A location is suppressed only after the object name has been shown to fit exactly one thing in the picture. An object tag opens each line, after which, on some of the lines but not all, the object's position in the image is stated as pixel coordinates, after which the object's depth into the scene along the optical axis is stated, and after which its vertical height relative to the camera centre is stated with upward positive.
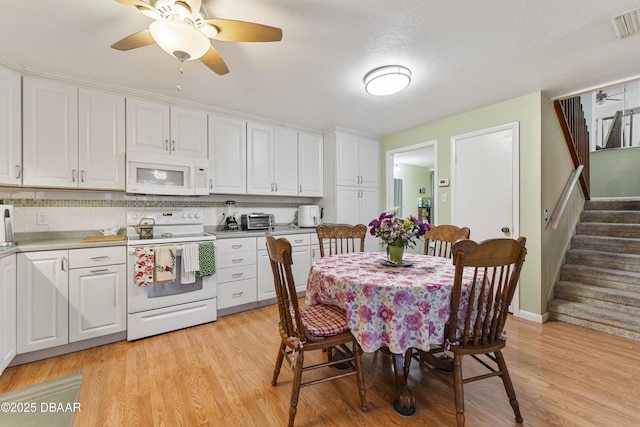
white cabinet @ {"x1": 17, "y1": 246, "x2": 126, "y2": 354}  2.10 -0.69
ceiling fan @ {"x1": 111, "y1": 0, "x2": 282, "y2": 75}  1.43 +1.04
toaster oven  3.50 -0.12
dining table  1.38 -0.49
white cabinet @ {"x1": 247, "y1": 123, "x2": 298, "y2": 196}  3.56 +0.71
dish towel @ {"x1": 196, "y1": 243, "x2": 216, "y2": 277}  2.77 -0.49
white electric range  2.48 -0.73
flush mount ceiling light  2.28 +1.13
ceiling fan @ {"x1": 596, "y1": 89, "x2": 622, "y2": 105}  4.86 +2.07
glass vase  1.79 -0.27
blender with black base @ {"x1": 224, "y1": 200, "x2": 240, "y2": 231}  3.49 -0.05
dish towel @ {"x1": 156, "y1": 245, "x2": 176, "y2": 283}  2.52 -0.48
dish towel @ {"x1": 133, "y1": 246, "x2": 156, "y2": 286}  2.44 -0.48
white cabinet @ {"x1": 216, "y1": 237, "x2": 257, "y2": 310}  3.03 -0.68
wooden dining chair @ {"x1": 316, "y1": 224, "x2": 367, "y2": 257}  2.51 -0.18
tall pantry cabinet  4.03 +0.52
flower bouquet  1.77 -0.13
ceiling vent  1.69 +1.23
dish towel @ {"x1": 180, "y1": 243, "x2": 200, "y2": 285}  2.65 -0.50
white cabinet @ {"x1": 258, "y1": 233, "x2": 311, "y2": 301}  3.32 -0.67
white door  2.99 +0.35
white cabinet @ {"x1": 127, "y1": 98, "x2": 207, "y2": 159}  2.78 +0.89
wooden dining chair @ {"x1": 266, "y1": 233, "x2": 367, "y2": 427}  1.39 -0.66
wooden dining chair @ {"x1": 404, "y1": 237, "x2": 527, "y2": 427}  1.28 -0.51
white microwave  2.71 +0.40
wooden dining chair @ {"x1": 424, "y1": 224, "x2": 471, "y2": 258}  2.25 -0.19
